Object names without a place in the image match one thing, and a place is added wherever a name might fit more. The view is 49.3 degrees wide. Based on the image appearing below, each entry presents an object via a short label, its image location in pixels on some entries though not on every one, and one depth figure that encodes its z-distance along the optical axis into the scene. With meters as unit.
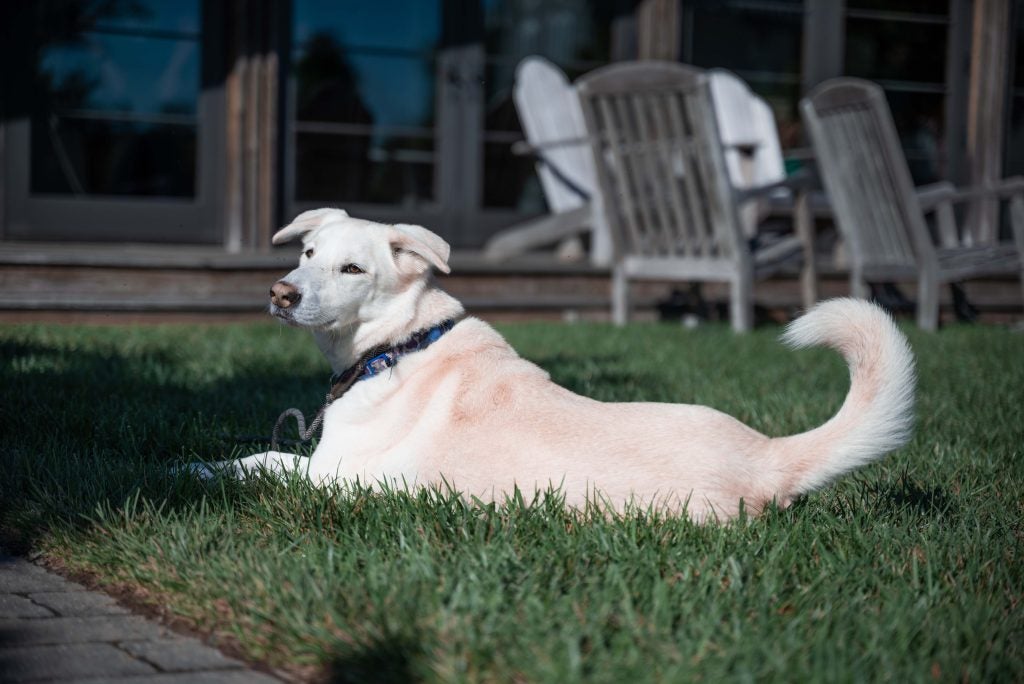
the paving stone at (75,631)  1.99
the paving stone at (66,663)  1.83
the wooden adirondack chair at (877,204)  7.36
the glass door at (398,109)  8.74
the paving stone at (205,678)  1.80
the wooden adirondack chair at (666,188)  7.07
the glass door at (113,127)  7.91
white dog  2.39
